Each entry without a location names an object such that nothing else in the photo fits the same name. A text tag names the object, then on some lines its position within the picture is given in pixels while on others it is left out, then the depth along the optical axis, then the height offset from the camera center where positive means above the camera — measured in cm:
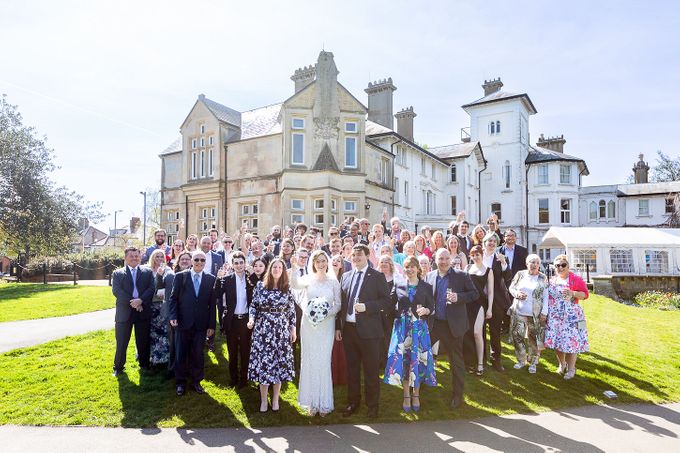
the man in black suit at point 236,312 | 746 -102
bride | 633 -130
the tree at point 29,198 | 2850 +337
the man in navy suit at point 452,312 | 681 -94
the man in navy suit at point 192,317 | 737 -107
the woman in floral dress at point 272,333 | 648 -119
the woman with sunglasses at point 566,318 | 809 -122
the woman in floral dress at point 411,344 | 655 -136
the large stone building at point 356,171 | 2242 +533
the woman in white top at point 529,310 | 823 -110
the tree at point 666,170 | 6462 +1156
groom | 641 -106
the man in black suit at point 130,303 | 820 -93
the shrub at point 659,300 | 2127 -249
